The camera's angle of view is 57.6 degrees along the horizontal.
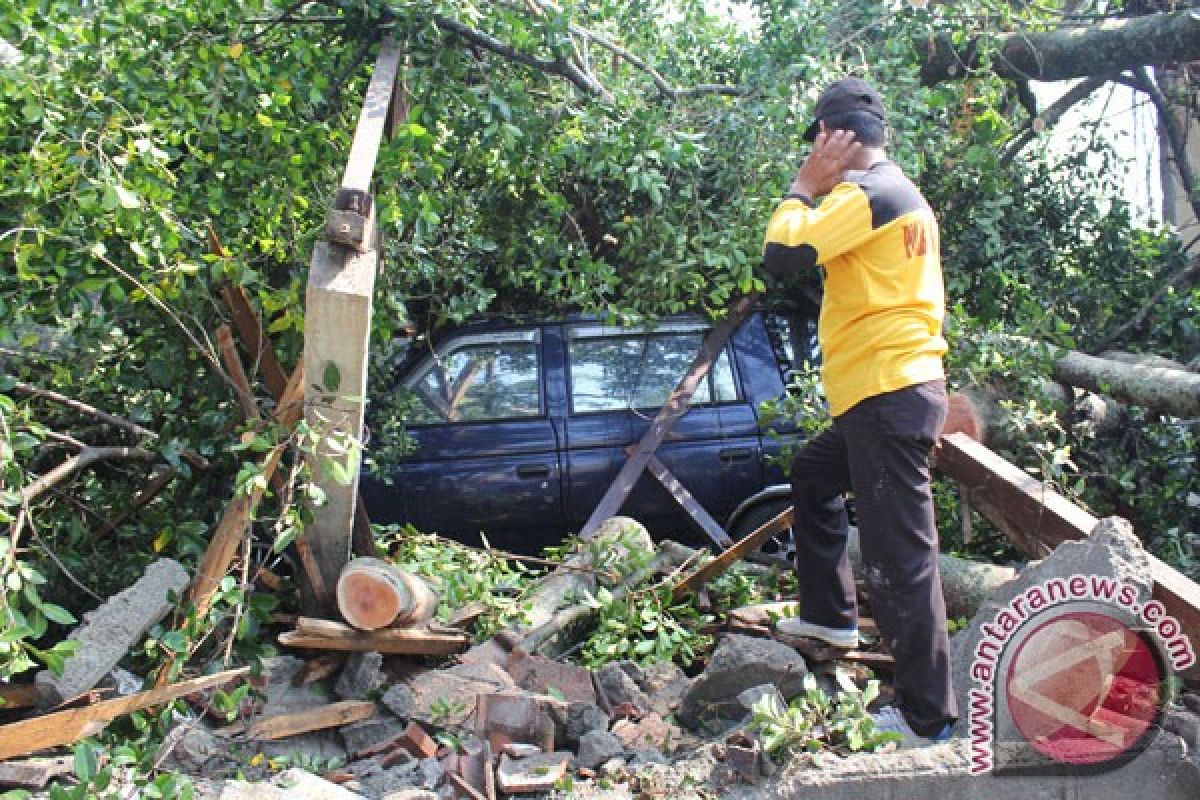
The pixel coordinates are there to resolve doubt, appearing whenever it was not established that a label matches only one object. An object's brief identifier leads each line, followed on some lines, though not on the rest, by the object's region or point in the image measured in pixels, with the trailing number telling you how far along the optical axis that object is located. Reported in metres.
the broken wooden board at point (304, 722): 3.89
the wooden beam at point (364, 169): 3.61
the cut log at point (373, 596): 4.08
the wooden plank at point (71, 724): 3.20
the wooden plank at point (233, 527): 3.75
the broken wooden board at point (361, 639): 4.11
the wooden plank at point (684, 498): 6.30
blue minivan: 6.20
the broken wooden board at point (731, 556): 4.99
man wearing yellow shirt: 3.48
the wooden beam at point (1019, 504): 4.09
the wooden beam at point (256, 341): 4.18
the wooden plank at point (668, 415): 6.18
